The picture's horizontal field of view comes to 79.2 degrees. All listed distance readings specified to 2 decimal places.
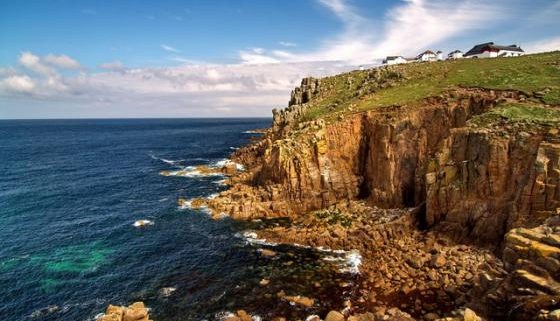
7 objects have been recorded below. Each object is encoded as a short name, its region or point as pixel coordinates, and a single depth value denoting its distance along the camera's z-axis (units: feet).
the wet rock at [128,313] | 91.34
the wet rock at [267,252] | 145.89
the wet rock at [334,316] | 99.63
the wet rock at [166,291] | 120.26
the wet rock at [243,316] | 103.70
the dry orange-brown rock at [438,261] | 119.75
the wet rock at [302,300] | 110.30
